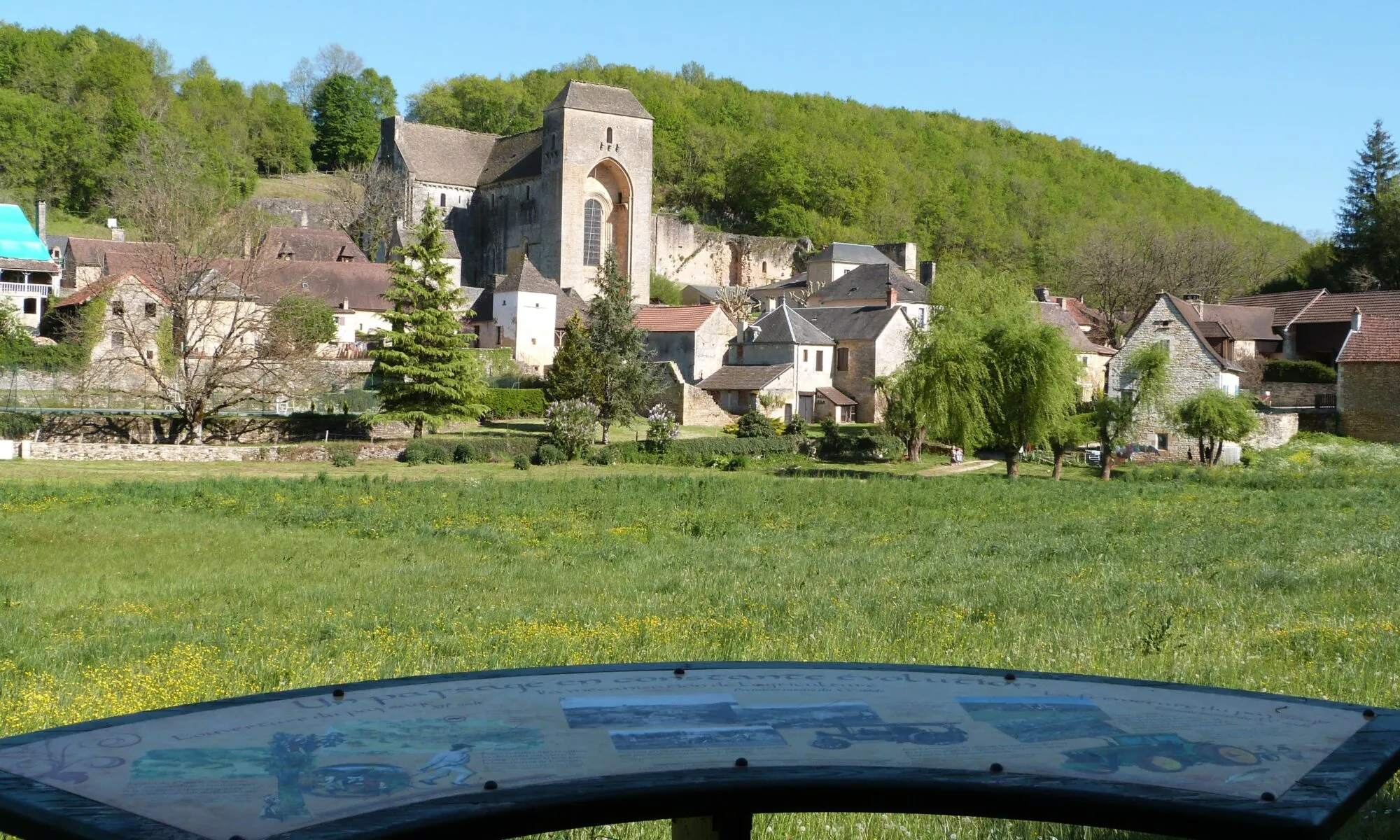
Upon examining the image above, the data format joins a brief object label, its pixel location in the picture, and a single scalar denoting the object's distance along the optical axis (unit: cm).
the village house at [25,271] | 5400
